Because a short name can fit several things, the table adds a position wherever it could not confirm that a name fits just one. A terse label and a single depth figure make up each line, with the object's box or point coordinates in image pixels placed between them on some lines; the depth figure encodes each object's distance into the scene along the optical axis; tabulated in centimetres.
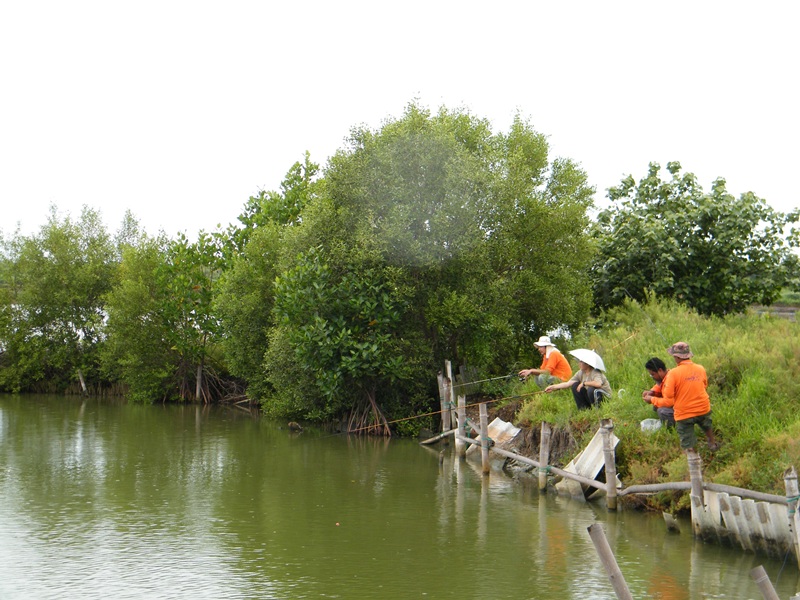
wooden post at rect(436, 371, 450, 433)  2202
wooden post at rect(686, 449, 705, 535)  1163
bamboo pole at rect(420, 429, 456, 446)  2134
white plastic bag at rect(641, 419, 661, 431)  1467
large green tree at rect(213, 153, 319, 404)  2864
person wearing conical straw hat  1638
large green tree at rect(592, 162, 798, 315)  2483
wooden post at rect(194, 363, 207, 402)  3494
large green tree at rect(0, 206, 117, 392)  3834
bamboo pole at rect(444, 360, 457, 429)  2182
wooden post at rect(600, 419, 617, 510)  1349
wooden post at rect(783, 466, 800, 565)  938
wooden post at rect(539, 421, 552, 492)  1533
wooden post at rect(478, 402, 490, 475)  1761
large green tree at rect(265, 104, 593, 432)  2244
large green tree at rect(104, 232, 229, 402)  3412
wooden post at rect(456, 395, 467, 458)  2014
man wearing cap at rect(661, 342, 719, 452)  1305
